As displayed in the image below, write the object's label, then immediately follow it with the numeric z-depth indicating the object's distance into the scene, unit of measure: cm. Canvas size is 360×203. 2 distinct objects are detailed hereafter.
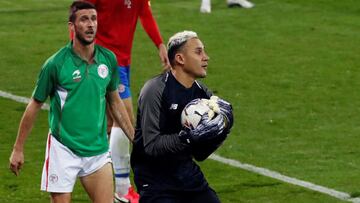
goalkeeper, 1756
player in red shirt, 2391
